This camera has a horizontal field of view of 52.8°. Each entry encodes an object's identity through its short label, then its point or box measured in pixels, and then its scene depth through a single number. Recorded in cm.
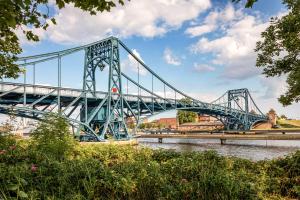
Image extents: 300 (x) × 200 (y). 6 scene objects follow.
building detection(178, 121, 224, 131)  11631
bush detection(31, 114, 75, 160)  1185
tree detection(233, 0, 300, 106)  1733
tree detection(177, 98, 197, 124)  13750
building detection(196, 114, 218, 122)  15312
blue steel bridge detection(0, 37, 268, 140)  3466
